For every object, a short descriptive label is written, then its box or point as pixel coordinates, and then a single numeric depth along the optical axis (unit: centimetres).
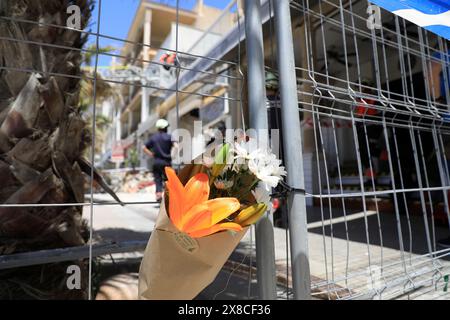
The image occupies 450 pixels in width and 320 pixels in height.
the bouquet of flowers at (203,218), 83
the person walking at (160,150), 602
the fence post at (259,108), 120
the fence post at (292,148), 122
